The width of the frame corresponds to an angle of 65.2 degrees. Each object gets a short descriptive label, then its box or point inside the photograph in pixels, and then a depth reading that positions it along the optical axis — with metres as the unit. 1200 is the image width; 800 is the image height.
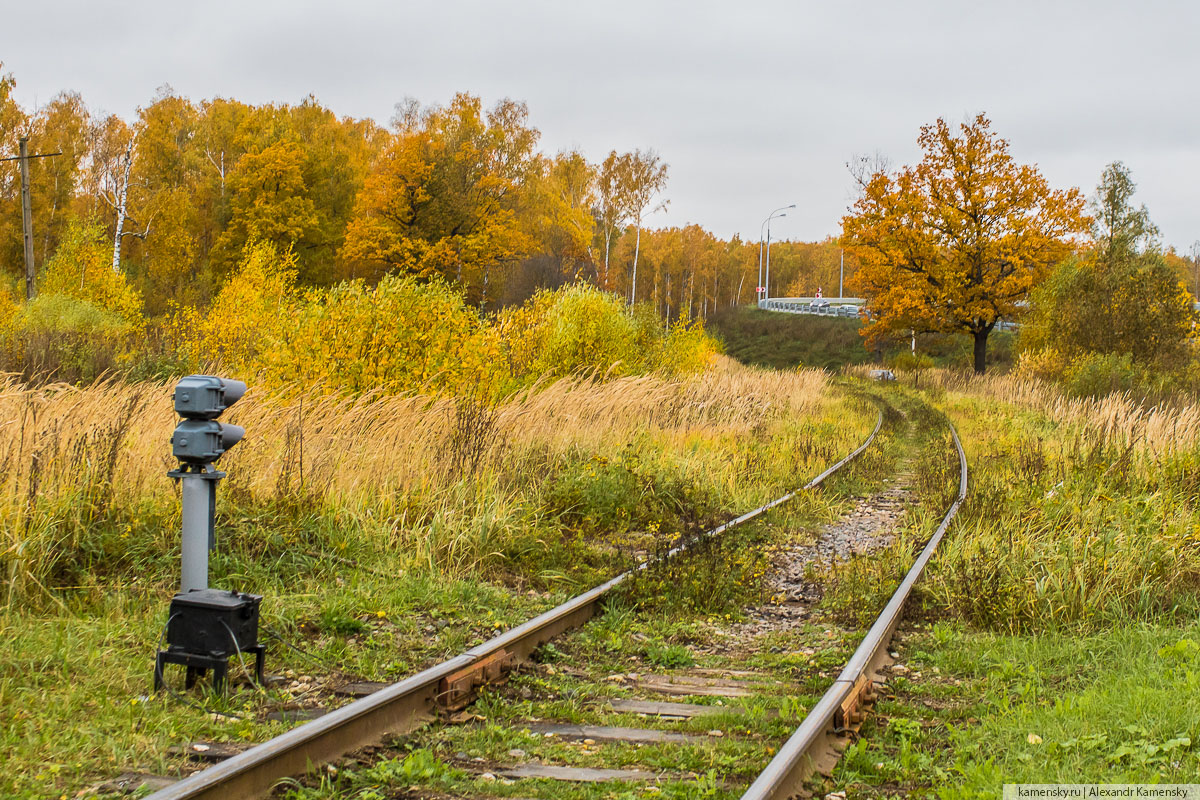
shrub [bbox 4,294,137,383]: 14.27
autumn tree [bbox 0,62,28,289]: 50.91
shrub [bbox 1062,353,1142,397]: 21.08
